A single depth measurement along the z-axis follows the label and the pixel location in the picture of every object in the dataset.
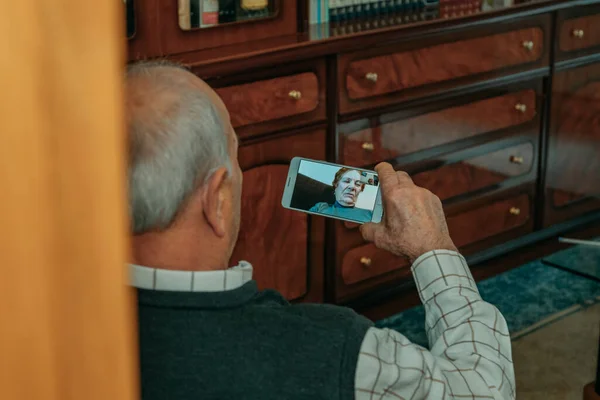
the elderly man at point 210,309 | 1.97
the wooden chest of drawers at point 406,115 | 3.20
